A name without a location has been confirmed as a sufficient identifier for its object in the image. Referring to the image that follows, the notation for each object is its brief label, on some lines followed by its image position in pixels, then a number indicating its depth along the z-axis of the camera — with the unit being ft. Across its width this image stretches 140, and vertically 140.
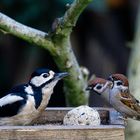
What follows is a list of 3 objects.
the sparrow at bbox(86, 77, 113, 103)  28.91
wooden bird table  24.75
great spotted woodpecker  26.86
